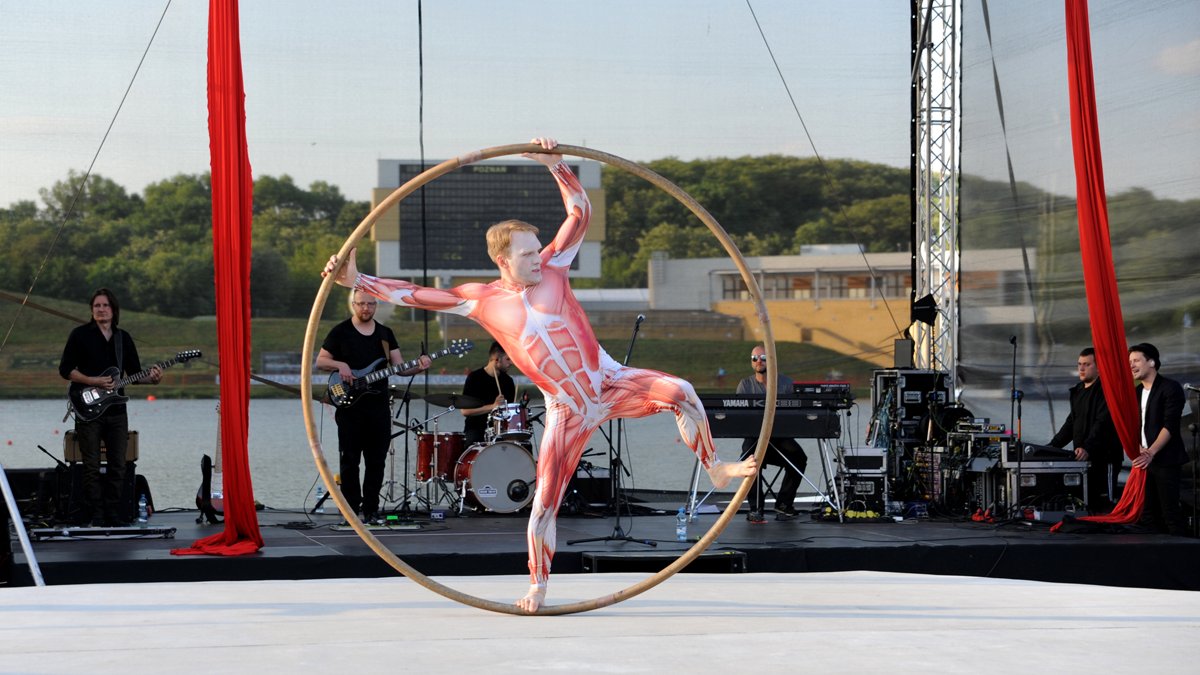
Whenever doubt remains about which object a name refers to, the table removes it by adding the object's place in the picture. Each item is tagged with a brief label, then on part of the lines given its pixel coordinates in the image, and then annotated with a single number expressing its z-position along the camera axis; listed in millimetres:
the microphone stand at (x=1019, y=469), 19234
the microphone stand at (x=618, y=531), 16580
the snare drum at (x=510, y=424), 20891
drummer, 21578
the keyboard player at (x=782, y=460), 20531
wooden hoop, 10008
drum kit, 20687
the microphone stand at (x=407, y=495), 19781
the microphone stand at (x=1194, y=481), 17625
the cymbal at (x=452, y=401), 20844
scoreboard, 29953
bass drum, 20672
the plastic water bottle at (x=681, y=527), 17094
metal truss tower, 21781
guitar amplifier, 18891
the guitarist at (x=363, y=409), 18250
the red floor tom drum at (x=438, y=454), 21328
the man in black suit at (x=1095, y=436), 19437
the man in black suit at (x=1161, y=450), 17859
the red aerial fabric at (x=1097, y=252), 17672
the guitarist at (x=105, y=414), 17703
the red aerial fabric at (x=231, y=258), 15258
